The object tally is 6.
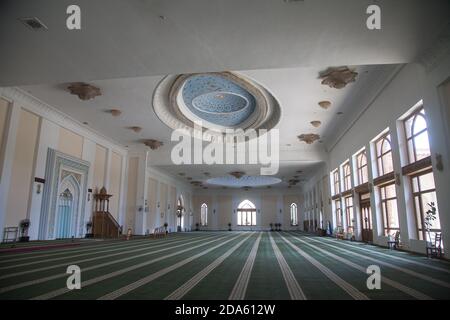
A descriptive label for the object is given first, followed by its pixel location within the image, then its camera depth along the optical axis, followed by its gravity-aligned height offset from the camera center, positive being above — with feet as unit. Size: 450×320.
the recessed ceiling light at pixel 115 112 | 33.68 +11.68
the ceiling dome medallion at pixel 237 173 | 61.93 +9.50
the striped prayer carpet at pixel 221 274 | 9.54 -2.14
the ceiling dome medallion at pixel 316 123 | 36.26 +11.38
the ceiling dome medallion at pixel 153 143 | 45.19 +11.21
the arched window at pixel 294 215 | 91.09 +1.94
